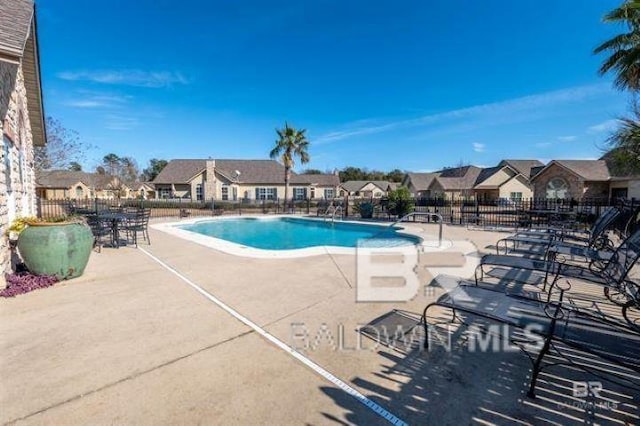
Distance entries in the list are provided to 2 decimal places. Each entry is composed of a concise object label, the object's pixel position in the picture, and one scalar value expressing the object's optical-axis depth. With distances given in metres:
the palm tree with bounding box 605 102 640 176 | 11.02
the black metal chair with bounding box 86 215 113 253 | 8.42
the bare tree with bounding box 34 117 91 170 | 19.97
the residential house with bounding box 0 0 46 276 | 4.14
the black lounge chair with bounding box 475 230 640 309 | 3.04
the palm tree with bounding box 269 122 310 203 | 26.92
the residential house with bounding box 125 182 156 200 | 51.81
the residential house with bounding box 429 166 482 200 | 38.38
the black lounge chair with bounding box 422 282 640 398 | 2.15
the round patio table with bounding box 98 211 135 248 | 8.26
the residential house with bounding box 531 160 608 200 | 26.61
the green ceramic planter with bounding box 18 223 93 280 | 4.81
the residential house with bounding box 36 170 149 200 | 42.47
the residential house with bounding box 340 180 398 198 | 57.78
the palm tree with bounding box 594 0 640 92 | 11.16
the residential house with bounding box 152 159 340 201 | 33.03
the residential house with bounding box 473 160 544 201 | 34.69
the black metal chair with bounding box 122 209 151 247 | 8.77
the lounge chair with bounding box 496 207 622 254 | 4.87
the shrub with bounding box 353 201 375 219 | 17.66
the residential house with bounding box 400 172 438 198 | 43.97
